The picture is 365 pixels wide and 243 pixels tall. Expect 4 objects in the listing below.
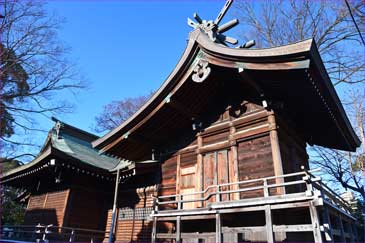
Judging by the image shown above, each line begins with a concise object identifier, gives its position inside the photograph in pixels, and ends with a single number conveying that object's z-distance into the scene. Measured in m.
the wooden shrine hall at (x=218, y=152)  6.34
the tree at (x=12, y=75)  14.68
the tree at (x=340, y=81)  14.66
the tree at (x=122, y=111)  27.61
